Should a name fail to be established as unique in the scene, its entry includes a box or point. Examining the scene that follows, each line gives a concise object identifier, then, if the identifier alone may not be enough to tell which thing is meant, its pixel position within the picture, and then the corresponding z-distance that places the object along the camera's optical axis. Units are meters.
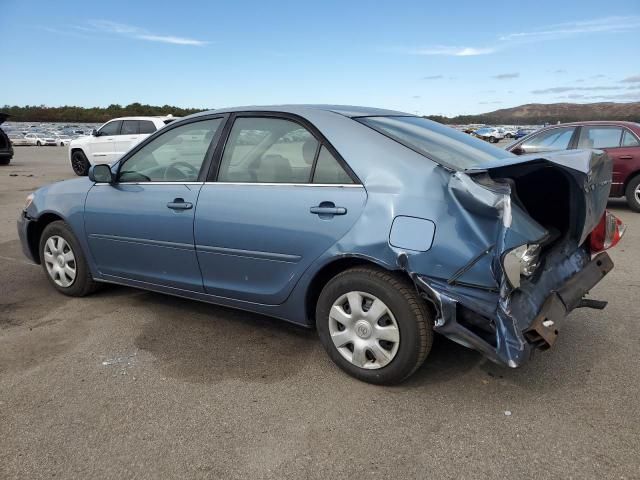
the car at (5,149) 19.23
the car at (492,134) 53.38
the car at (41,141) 47.19
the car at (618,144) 8.99
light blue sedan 2.75
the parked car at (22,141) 47.28
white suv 16.05
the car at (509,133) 70.68
